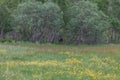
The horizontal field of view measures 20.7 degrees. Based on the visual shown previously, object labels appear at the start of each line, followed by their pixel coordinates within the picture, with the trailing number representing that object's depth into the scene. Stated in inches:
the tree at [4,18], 2201.0
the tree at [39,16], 1937.7
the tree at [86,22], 1972.2
